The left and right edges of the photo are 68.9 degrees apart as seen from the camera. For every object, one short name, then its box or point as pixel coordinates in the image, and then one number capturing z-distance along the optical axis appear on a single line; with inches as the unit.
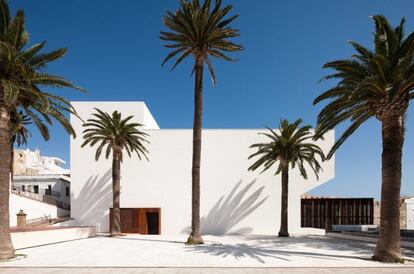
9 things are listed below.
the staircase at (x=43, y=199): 1129.9
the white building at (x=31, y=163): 2149.6
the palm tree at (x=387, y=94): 493.0
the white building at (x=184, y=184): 1178.0
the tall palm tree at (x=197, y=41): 726.5
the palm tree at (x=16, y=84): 509.4
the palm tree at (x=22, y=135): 1039.0
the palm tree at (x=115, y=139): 973.8
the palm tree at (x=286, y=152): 960.9
